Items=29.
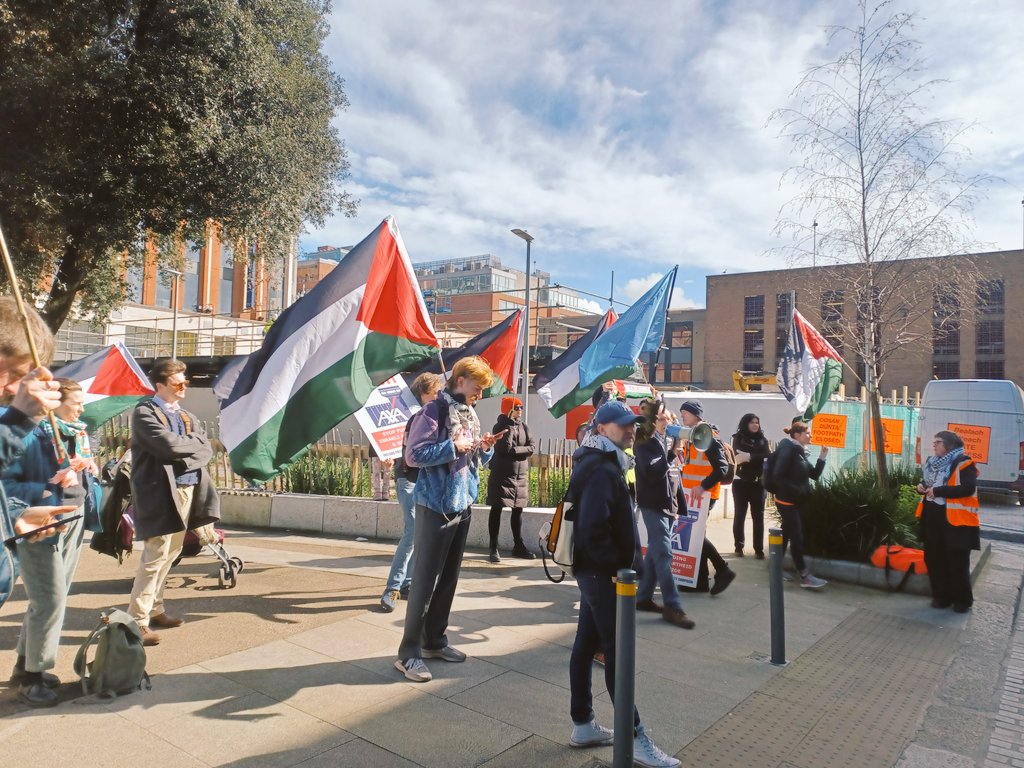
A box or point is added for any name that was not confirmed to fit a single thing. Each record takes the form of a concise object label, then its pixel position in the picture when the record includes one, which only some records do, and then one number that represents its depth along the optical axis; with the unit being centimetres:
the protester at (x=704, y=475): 656
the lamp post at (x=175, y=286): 1841
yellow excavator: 2660
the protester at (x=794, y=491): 741
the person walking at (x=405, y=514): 577
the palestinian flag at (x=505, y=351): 1013
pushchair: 591
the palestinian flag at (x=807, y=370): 1027
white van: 1455
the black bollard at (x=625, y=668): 319
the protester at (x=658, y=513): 586
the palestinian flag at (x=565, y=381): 988
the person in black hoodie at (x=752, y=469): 873
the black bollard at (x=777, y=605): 510
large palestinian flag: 554
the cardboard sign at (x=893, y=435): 1264
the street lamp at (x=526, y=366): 1036
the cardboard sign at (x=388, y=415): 737
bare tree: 965
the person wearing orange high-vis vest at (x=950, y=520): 664
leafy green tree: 1070
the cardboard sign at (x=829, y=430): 1091
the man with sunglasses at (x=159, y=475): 480
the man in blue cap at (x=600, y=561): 352
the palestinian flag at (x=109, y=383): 948
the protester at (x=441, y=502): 440
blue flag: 906
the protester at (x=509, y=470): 793
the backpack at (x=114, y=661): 395
